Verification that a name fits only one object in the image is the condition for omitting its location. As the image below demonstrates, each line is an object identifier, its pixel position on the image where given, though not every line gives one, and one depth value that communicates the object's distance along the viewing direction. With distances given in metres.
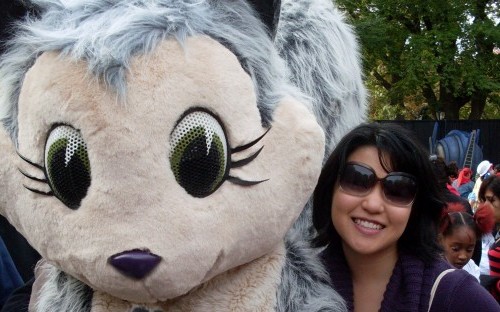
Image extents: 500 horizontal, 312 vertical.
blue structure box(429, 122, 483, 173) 10.95
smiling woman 1.90
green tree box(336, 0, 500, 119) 13.05
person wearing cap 7.47
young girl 3.49
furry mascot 1.50
